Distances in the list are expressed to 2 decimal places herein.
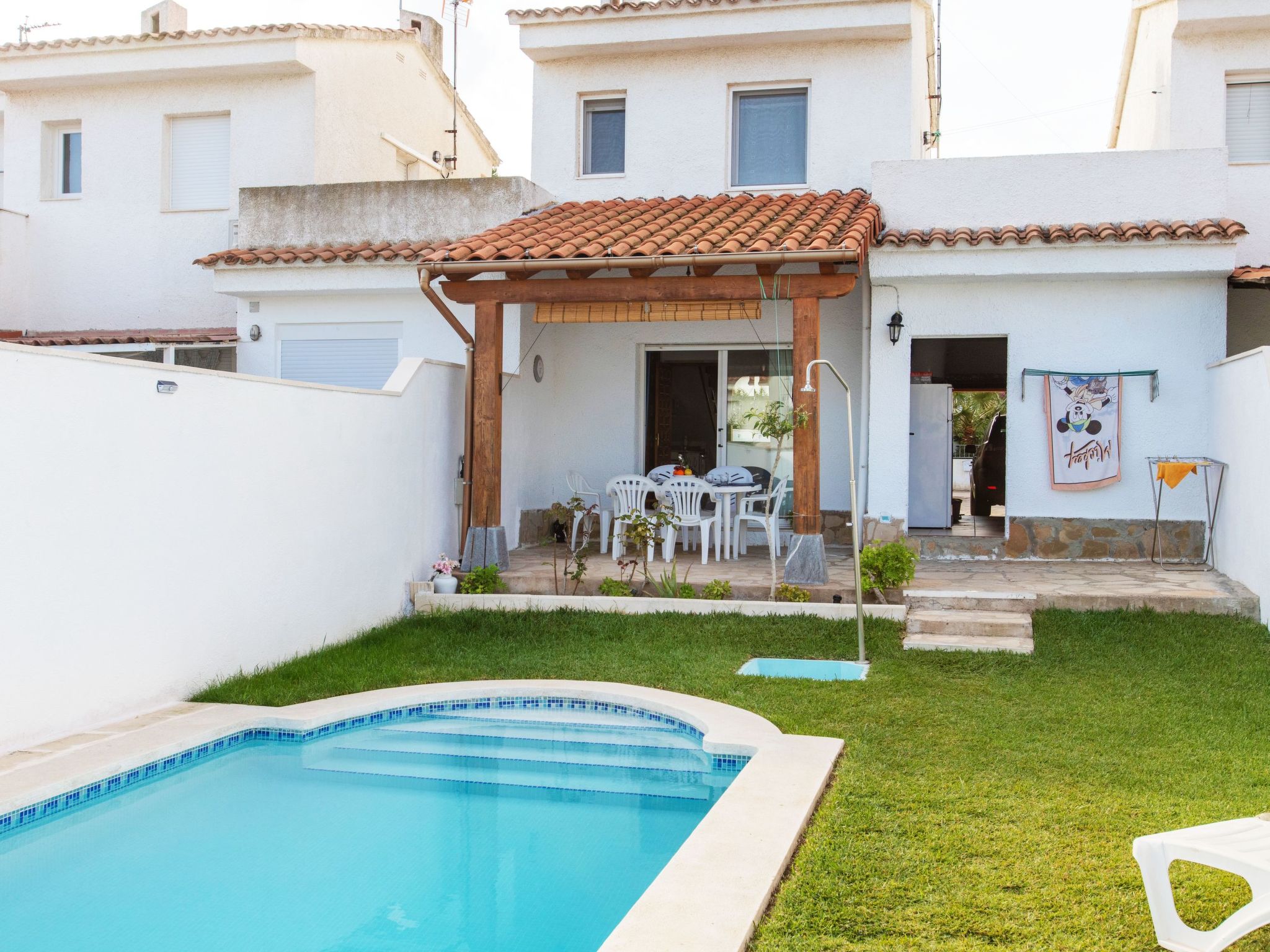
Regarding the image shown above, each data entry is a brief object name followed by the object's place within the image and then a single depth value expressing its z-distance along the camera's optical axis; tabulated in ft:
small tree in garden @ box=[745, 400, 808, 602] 35.88
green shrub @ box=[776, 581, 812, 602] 35.27
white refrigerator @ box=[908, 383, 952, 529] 47.26
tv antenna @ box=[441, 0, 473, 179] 65.57
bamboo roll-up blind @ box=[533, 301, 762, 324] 38.04
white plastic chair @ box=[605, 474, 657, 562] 41.04
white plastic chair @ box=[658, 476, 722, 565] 40.57
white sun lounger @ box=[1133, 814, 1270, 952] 12.46
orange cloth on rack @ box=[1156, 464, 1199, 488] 37.99
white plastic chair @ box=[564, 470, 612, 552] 44.27
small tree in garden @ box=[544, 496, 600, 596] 37.47
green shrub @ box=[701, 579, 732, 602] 35.70
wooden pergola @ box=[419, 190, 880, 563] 35.94
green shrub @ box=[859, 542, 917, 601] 34.50
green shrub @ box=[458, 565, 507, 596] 37.40
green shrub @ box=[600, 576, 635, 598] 37.06
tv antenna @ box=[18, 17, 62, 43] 73.77
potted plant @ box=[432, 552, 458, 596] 37.40
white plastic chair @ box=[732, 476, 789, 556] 38.17
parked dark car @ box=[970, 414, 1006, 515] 60.34
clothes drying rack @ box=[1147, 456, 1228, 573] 38.88
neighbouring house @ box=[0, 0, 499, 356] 53.98
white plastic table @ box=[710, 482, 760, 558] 41.37
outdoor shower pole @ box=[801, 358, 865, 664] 28.63
